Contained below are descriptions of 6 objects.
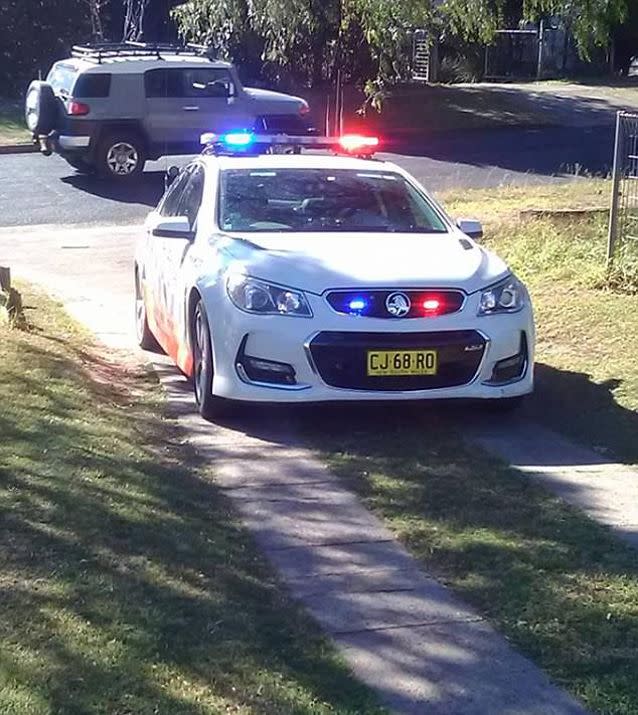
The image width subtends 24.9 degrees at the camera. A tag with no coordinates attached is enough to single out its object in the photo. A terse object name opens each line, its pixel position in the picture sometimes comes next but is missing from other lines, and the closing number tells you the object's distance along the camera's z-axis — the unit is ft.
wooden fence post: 35.63
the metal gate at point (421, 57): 100.90
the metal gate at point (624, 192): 35.76
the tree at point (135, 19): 113.29
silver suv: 71.51
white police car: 24.72
